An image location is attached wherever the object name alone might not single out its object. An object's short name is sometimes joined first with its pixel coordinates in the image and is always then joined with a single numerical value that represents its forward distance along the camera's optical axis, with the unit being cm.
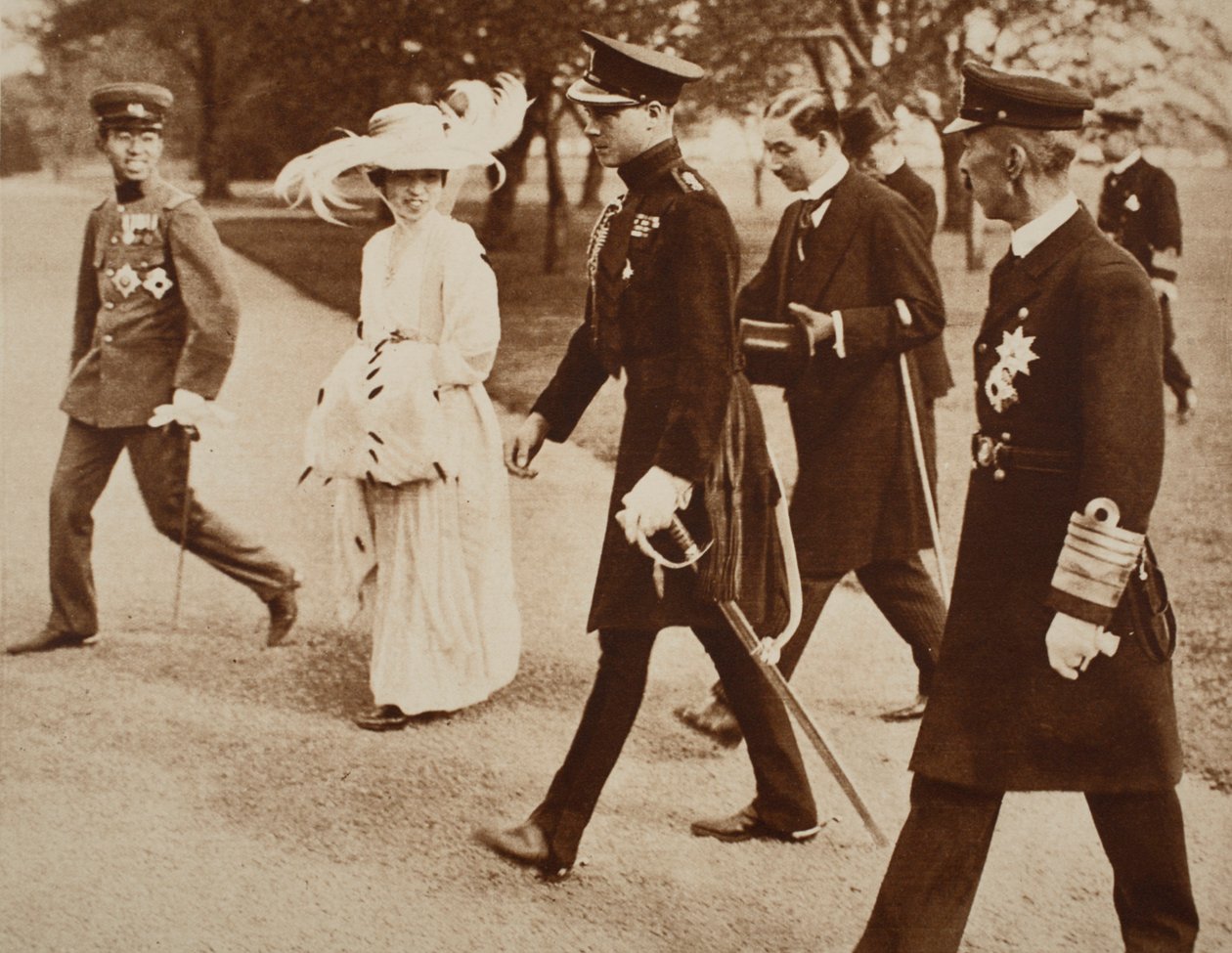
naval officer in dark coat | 253
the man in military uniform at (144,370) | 436
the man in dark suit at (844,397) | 381
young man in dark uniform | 315
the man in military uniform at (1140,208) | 357
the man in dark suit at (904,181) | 402
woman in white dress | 389
